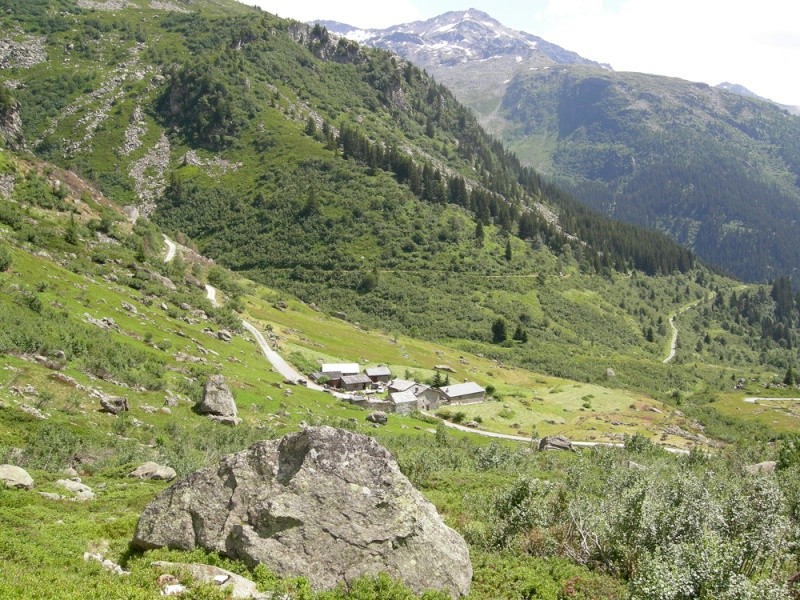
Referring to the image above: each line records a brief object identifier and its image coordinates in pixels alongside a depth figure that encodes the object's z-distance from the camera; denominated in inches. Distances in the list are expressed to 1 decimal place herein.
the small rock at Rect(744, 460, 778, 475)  1907.0
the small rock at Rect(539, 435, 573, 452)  2524.6
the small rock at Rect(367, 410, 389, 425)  2554.1
